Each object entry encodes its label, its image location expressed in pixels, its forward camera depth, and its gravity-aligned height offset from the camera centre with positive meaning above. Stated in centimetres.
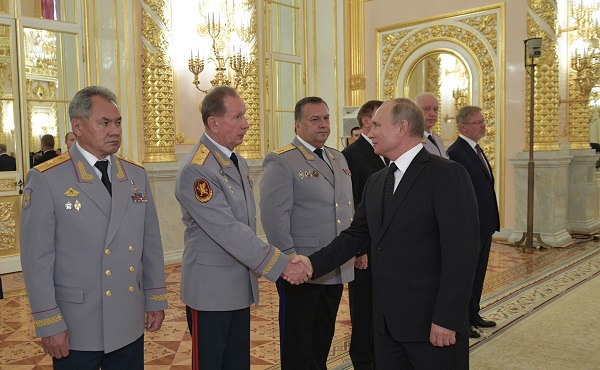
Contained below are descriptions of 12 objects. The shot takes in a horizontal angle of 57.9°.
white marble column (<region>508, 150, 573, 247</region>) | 730 -67
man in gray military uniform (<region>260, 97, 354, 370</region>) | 265 -34
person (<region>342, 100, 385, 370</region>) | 305 -73
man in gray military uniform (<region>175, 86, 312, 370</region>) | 220 -39
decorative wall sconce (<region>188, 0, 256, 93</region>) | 675 +146
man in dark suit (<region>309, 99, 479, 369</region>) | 193 -36
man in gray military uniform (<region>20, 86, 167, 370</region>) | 180 -31
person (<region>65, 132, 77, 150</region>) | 560 +19
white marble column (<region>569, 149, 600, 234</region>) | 797 -67
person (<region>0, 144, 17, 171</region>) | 592 -4
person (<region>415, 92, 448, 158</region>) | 367 +26
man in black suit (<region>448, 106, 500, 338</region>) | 384 -22
